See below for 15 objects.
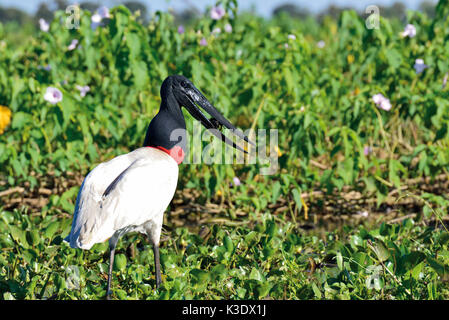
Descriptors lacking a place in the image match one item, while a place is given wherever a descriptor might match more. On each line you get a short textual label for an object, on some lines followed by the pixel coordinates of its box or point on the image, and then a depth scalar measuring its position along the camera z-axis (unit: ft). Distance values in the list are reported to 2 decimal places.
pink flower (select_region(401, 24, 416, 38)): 38.86
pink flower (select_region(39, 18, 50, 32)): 41.45
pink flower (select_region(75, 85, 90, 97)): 36.65
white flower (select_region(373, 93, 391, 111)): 33.14
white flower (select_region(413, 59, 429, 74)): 36.65
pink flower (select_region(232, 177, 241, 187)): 32.91
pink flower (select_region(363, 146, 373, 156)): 34.63
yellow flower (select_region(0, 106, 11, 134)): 37.02
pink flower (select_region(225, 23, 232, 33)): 41.57
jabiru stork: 20.49
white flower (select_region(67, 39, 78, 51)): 38.92
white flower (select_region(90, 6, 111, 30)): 34.86
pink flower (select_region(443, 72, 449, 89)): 36.84
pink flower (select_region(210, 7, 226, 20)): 39.73
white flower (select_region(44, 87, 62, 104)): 30.73
